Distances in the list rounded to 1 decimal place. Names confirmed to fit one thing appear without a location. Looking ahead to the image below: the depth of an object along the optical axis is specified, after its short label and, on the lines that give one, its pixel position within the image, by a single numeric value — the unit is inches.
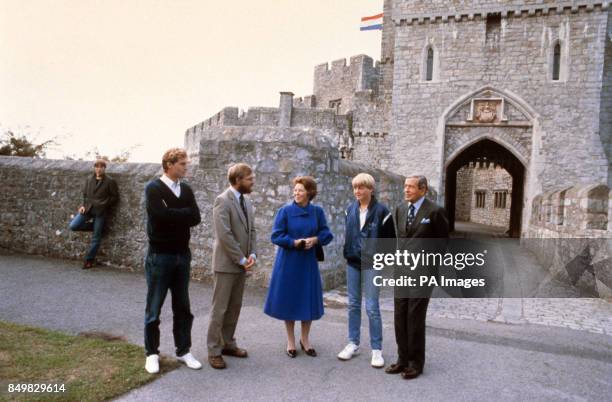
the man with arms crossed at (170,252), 137.7
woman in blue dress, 155.5
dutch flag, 1537.9
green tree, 469.7
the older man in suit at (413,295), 142.9
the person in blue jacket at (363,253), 155.0
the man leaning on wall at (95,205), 279.9
